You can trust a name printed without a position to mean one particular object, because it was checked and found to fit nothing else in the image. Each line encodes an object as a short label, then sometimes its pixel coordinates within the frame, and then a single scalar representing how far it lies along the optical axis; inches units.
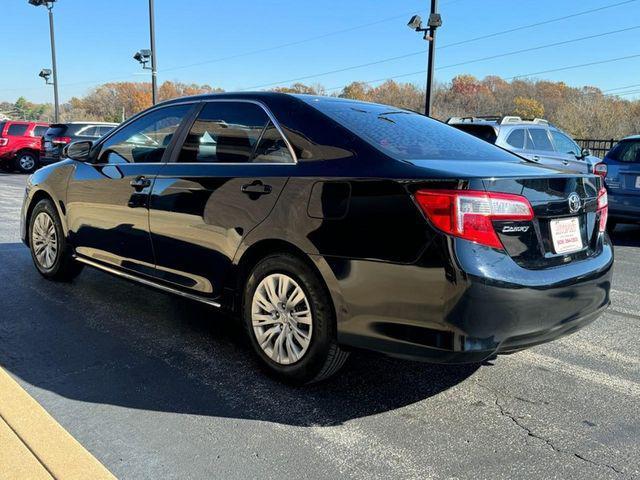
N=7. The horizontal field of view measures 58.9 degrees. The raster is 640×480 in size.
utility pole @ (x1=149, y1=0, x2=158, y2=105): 803.4
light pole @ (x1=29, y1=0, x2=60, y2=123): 1114.7
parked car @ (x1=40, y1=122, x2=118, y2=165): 740.6
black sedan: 100.2
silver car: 349.1
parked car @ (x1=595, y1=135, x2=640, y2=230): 314.2
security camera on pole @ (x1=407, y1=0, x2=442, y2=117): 531.8
